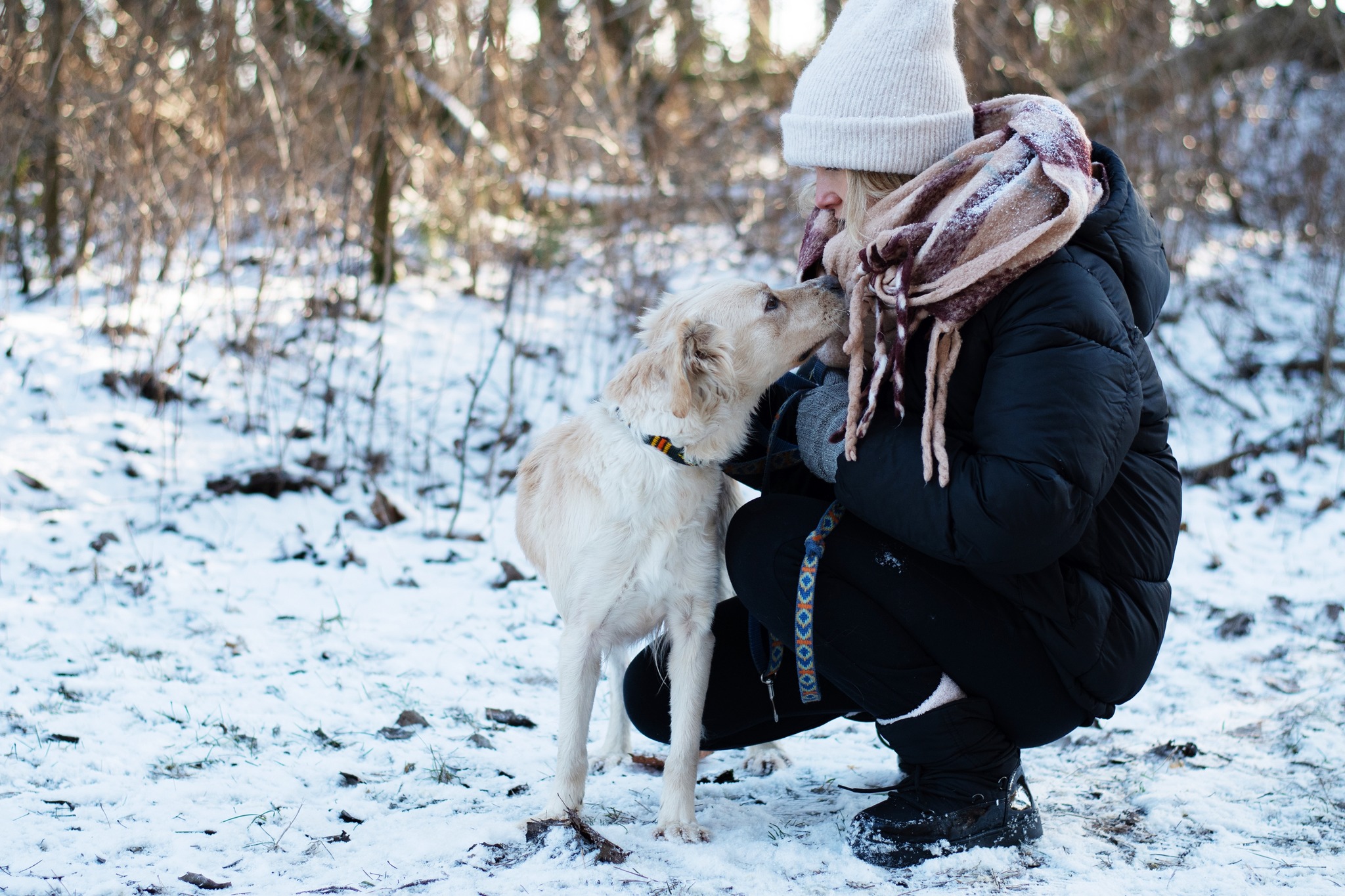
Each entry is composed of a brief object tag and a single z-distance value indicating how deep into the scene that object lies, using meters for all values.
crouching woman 1.87
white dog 2.32
